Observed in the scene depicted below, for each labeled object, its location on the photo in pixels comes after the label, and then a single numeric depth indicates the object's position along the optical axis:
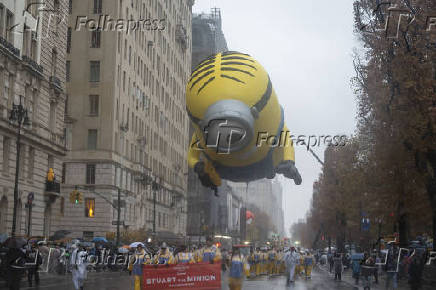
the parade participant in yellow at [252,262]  38.78
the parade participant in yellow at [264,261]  39.59
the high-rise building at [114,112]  57.25
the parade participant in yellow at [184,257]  20.69
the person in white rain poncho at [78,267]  21.95
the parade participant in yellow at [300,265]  39.94
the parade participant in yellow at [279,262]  41.58
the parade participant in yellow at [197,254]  24.40
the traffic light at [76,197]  40.00
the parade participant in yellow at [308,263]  38.44
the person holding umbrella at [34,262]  26.90
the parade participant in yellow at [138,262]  19.47
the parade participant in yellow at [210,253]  19.08
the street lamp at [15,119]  33.83
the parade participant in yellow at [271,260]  40.64
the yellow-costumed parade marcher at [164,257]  18.83
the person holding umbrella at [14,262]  16.92
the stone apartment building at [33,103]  38.56
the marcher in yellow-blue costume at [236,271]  17.31
